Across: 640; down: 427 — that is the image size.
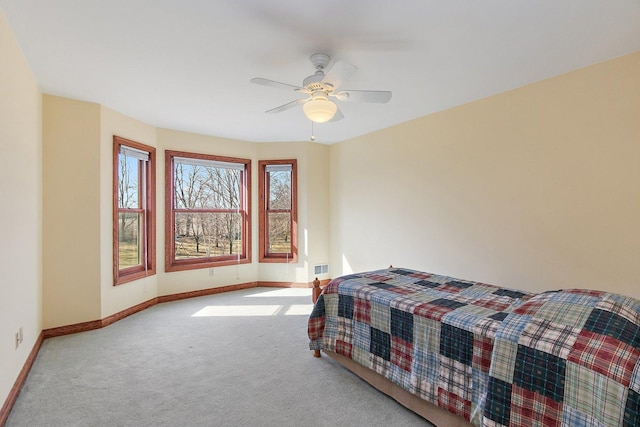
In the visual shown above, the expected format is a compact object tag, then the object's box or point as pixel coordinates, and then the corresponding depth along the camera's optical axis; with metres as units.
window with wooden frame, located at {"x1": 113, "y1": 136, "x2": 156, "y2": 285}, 3.85
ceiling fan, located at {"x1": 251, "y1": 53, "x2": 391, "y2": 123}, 2.32
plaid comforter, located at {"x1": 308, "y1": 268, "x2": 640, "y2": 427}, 1.31
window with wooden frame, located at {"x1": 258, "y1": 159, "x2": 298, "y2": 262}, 5.43
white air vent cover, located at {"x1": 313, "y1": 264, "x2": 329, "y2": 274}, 5.45
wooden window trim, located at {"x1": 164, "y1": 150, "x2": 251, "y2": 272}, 4.62
